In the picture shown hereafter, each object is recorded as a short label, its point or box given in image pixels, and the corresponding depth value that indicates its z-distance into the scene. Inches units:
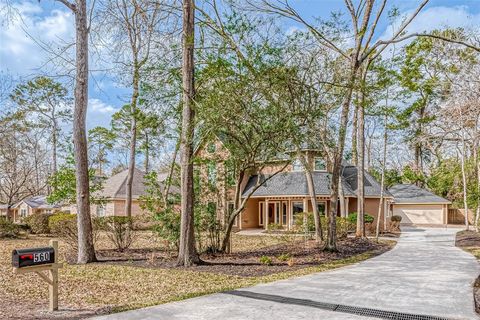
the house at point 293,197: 1009.5
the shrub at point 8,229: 804.0
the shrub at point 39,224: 940.0
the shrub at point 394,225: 991.8
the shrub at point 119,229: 531.8
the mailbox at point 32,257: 215.5
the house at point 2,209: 1941.7
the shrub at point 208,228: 465.1
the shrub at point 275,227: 952.9
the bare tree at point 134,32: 482.0
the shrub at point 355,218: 911.8
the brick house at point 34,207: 1610.5
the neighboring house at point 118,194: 1206.3
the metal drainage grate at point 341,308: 217.6
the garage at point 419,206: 1305.4
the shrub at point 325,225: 751.1
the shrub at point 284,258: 441.9
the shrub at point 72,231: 497.7
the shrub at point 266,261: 419.8
